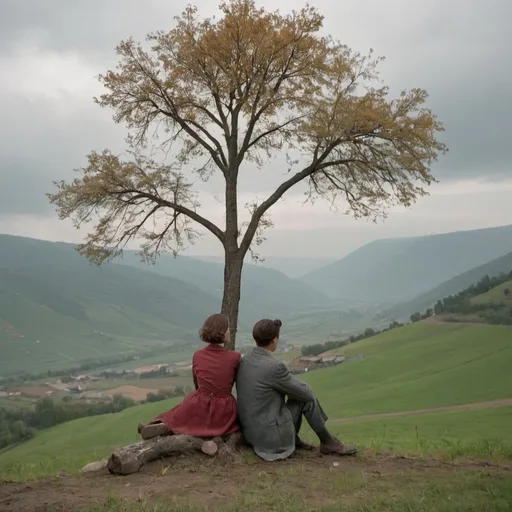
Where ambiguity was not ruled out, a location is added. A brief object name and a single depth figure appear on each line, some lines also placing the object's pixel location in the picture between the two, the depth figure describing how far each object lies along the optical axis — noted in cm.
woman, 768
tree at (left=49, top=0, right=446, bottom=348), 1177
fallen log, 694
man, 754
